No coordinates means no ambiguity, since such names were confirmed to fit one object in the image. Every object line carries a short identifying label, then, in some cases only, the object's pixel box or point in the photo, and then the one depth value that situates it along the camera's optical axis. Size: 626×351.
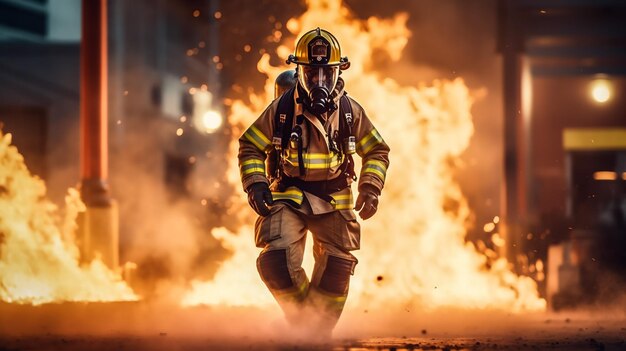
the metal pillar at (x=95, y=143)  22.69
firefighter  13.73
